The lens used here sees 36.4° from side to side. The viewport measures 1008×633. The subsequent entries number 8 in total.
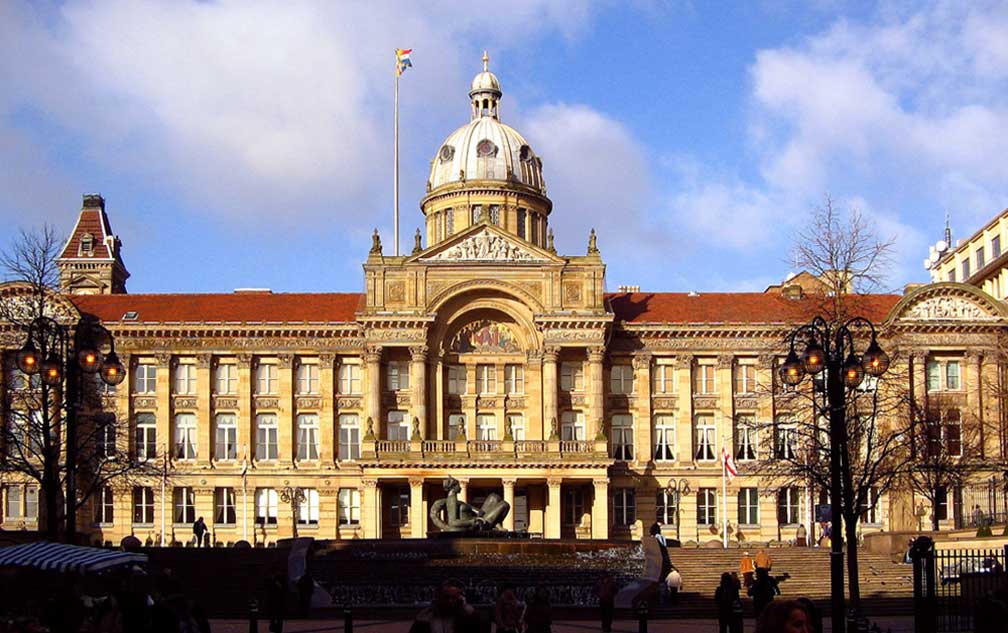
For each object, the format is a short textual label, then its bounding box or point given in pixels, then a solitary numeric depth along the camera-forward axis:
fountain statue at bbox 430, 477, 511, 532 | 60.34
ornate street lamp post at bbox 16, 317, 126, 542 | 35.47
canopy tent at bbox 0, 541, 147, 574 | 30.73
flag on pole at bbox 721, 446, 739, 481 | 74.71
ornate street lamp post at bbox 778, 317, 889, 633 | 33.44
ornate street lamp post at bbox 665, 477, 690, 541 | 82.62
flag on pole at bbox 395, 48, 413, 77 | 91.88
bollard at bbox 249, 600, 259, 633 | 33.88
